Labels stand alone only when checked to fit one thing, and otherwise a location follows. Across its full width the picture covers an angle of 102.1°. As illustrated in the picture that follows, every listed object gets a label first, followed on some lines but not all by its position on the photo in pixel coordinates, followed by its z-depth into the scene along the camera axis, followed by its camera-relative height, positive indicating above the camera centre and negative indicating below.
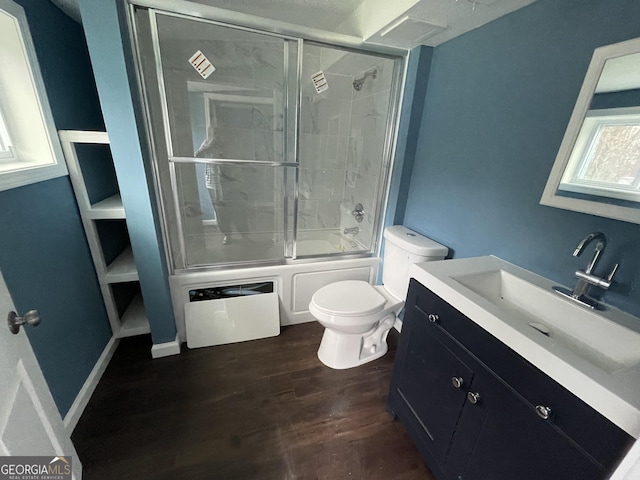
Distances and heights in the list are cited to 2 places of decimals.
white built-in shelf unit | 1.36 -0.65
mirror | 0.88 +0.07
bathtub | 1.76 -0.93
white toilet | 1.56 -0.91
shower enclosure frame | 1.31 +0.26
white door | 0.67 -0.73
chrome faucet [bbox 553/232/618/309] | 0.89 -0.39
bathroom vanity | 0.63 -0.68
